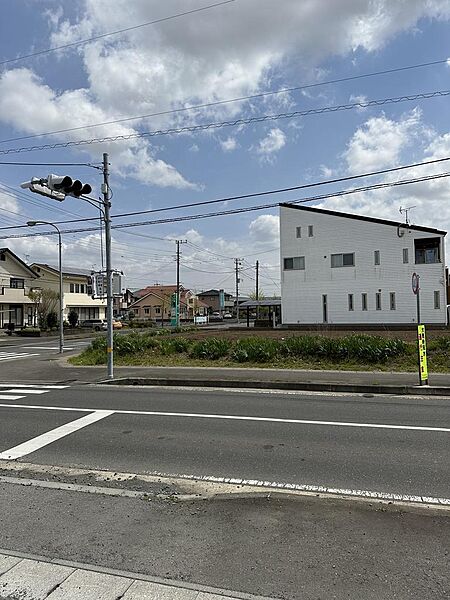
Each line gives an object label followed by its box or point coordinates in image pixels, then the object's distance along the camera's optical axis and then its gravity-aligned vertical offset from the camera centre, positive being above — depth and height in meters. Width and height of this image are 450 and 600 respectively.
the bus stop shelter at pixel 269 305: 60.19 +1.50
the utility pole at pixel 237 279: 83.71 +7.07
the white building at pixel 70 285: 58.81 +4.74
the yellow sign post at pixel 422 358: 9.93 -1.02
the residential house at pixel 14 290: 47.97 +3.41
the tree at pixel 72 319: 50.99 +0.12
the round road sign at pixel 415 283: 10.42 +0.69
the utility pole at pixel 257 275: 70.25 +6.45
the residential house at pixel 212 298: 119.93 +5.02
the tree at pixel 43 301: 47.34 +2.13
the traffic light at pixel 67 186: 11.12 +3.39
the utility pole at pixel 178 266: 61.74 +7.35
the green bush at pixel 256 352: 15.11 -1.22
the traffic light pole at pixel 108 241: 13.77 +2.42
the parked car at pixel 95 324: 52.01 -0.56
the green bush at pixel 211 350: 16.09 -1.19
